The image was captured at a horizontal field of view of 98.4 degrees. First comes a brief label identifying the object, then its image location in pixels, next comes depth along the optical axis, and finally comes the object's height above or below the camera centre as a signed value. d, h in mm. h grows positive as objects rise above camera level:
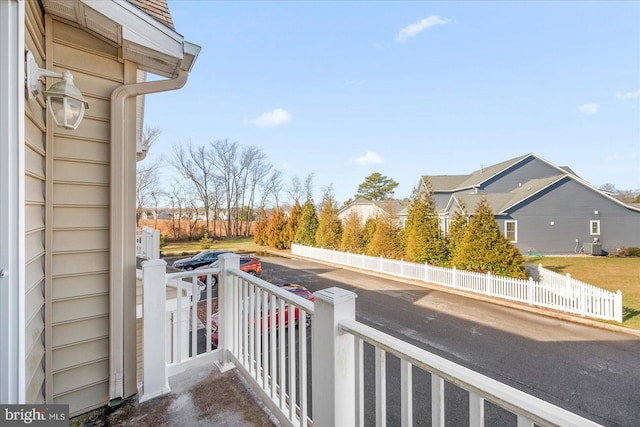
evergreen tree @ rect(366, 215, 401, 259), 12867 -1192
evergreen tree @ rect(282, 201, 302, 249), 20614 -779
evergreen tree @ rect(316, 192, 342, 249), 16828 -853
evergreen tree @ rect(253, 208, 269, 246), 22578 -1439
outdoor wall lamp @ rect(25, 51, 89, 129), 1585 +689
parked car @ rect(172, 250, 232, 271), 11664 -2026
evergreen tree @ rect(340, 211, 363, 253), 15008 -1149
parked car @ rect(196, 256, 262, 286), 11075 -2036
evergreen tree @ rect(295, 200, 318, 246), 18797 -783
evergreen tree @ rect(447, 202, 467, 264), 10602 -600
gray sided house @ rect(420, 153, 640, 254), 15414 -205
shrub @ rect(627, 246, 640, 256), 14634 -1954
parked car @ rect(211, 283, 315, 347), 5363 -1926
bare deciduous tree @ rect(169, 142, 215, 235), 25500 +4383
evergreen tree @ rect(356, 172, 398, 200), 30969 +3240
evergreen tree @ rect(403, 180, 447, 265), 11109 -831
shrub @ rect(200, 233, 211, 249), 20047 -2114
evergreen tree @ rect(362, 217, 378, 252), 14602 -897
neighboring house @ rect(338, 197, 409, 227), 20488 +609
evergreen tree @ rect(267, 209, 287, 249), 21250 -1192
